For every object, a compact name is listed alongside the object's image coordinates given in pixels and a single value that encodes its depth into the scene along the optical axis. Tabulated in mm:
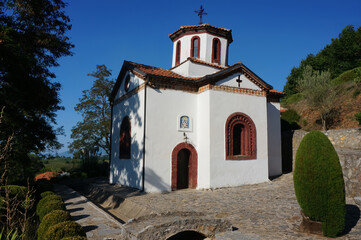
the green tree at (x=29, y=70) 9234
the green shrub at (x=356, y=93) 21125
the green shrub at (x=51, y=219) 5074
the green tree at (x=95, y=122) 25531
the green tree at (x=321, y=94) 20109
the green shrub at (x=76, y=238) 3997
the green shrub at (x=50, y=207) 6715
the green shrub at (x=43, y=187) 10828
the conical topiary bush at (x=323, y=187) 4965
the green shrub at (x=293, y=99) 28959
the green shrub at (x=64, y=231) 4465
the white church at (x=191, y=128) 11906
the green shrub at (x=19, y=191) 8219
